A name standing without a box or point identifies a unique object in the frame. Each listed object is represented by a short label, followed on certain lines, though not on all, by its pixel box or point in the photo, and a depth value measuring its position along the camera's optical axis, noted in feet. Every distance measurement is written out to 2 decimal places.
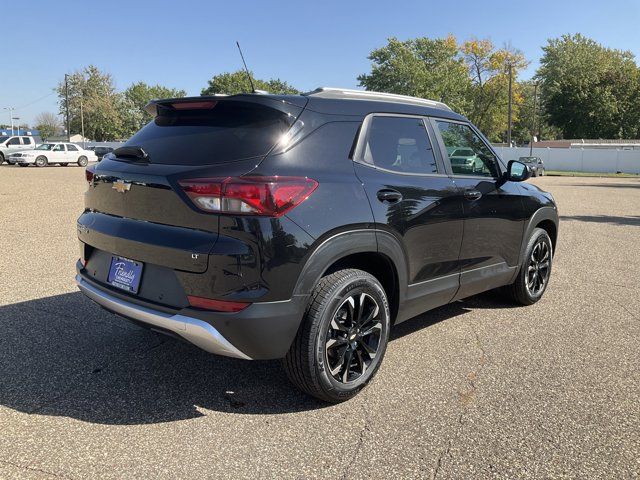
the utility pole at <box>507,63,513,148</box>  170.30
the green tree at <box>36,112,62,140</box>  408.38
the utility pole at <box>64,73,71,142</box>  255.29
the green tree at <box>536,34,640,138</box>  213.25
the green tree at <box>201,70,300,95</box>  296.57
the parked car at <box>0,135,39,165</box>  111.75
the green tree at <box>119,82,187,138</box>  294.89
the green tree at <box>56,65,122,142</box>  265.95
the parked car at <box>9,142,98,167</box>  106.63
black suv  8.74
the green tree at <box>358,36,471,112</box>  202.28
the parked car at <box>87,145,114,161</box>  143.23
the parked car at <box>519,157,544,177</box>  116.42
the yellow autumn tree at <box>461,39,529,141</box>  218.38
